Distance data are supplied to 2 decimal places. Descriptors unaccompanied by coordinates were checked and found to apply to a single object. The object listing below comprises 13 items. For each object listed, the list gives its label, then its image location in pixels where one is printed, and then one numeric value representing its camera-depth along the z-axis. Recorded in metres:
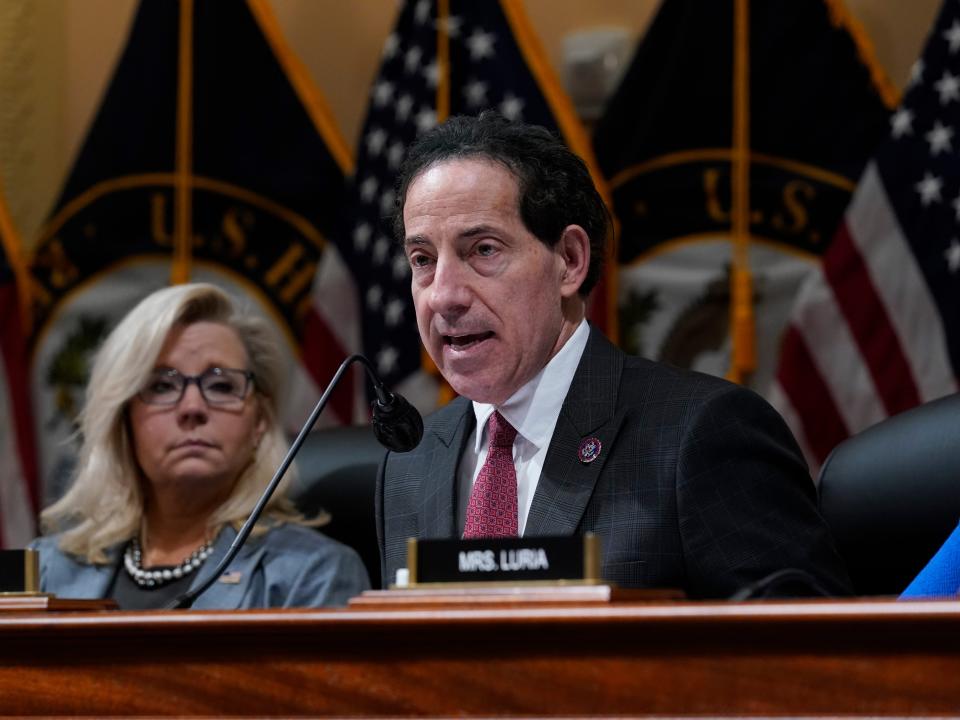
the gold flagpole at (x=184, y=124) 10.26
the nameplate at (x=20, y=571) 4.02
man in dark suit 4.61
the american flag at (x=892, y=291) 8.55
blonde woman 6.96
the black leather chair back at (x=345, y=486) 7.00
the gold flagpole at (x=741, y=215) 8.89
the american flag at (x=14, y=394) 10.37
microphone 4.65
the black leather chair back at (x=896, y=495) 5.42
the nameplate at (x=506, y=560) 3.17
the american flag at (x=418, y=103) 9.52
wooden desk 2.80
